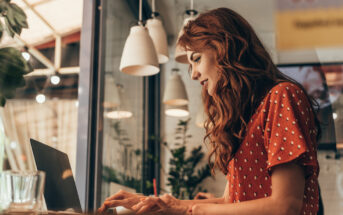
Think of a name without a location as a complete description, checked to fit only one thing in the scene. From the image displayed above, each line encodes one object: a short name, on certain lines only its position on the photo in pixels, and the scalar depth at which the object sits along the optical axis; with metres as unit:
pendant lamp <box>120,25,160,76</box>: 1.63
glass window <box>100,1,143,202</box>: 2.43
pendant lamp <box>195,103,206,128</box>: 3.72
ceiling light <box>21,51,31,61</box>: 1.57
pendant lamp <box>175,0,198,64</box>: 1.87
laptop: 0.87
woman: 0.87
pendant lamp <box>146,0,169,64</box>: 1.96
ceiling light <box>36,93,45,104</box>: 1.71
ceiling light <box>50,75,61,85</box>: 1.83
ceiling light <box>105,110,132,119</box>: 2.47
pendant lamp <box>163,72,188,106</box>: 3.13
